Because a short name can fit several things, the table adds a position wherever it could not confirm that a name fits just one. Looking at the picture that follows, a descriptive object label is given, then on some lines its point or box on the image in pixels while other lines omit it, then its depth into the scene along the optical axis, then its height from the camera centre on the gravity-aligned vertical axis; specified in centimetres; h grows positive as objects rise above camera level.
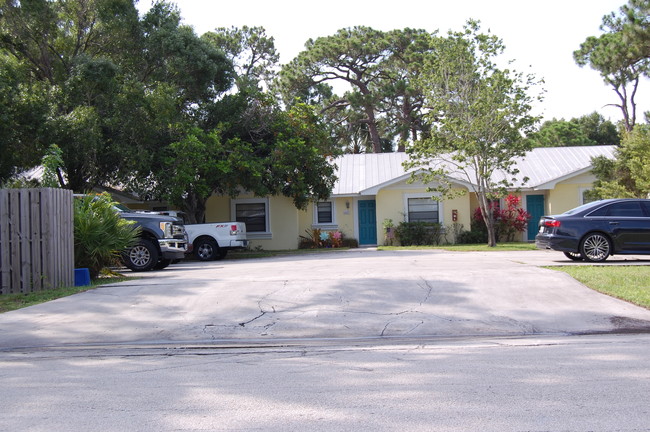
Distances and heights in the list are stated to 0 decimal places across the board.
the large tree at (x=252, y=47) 4512 +1432
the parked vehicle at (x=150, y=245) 1594 -15
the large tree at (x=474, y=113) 2283 +442
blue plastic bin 1240 -72
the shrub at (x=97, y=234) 1298 +14
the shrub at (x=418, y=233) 2738 -12
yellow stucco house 2800 +119
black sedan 1465 -16
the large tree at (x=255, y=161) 2239 +286
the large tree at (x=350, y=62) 3750 +1077
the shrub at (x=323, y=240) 2816 -31
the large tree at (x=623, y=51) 2723 +924
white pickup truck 2169 -5
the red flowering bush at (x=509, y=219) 2812 +40
